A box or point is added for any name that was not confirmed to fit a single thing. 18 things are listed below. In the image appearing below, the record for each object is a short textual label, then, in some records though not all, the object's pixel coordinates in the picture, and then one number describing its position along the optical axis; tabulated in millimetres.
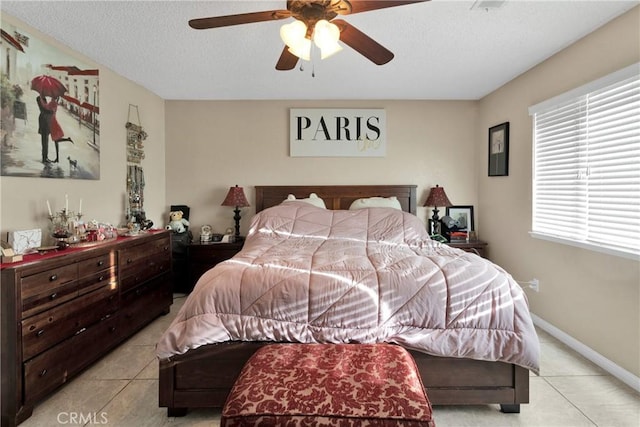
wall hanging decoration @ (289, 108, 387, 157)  4129
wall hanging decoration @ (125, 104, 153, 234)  3418
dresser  1730
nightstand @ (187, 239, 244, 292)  3879
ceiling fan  1610
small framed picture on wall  3562
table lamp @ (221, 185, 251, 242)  3910
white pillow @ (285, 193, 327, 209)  3868
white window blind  2141
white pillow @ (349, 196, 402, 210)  3807
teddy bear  3992
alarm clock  4012
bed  1756
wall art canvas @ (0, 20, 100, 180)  2146
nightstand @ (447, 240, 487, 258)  3863
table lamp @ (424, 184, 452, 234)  3955
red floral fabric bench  1172
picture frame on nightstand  4188
